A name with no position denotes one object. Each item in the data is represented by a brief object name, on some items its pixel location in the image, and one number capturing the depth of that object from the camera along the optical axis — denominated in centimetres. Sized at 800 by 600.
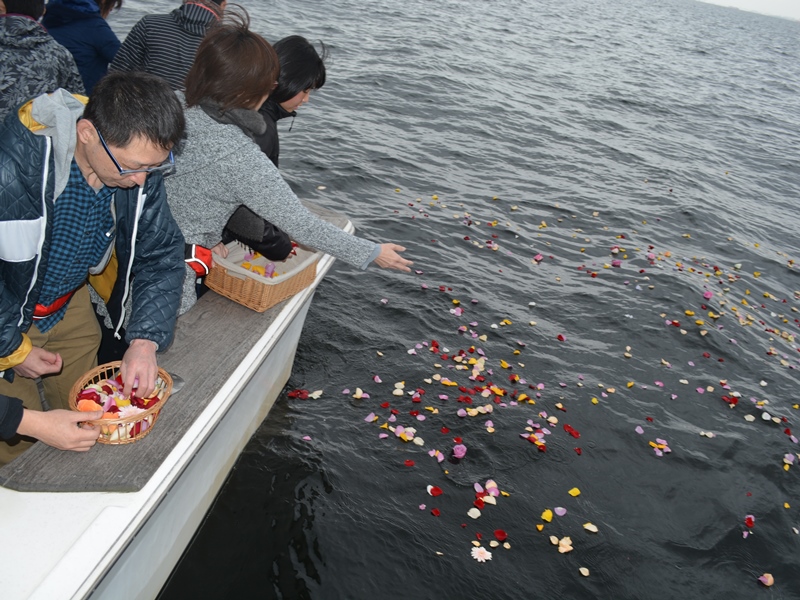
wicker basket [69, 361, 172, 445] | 299
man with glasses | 256
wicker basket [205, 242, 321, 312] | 416
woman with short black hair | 402
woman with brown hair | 336
